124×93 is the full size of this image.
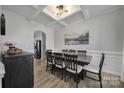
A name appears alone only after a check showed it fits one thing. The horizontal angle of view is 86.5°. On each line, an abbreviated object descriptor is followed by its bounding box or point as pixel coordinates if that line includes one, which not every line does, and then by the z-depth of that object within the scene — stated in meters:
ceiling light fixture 2.72
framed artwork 3.43
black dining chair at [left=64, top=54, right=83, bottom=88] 1.91
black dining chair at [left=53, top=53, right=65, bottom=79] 2.34
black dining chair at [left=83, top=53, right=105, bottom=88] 1.82
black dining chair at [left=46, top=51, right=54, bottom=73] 2.66
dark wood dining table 1.85
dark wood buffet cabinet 1.30
